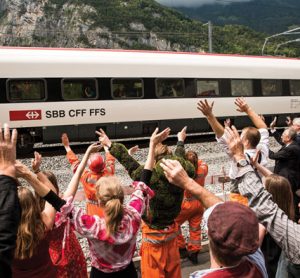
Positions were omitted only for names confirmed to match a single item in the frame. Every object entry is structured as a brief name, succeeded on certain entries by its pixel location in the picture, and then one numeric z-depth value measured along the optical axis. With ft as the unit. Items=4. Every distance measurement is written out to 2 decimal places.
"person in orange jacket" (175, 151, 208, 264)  18.25
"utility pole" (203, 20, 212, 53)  101.39
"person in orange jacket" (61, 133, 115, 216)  16.61
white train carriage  44.24
